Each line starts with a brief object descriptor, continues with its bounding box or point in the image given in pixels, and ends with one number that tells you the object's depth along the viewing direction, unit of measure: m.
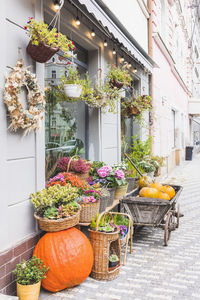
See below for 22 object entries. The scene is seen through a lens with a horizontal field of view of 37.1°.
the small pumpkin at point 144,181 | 5.81
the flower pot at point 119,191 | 5.20
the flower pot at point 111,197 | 4.57
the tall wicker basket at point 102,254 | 3.51
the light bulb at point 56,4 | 3.85
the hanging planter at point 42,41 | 3.15
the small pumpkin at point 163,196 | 4.91
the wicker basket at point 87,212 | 3.79
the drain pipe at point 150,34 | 9.27
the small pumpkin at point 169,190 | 5.18
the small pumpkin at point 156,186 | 5.30
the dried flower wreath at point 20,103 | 2.97
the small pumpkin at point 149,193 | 4.95
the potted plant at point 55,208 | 3.22
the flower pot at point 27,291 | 2.88
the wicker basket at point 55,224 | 3.18
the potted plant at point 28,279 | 2.89
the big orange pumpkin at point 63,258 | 3.13
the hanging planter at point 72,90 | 4.41
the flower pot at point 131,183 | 5.92
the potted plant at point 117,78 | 5.54
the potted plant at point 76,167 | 4.61
